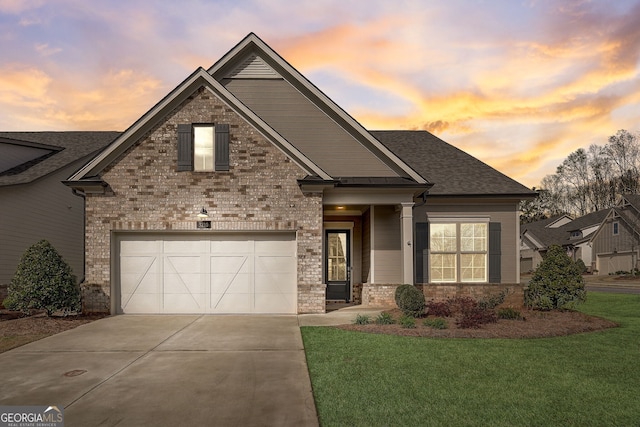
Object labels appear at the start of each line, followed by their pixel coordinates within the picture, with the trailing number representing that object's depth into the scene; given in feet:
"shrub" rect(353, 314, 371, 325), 38.19
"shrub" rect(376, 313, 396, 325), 38.04
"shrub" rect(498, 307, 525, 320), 39.58
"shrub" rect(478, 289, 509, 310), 44.32
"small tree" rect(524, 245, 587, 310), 43.04
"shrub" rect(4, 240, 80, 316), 39.55
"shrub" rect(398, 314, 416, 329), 36.28
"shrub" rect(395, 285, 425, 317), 40.91
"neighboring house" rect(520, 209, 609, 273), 191.83
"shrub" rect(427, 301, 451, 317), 41.26
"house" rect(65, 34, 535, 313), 44.65
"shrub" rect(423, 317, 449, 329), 35.73
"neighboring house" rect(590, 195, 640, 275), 156.25
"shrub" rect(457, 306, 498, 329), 36.04
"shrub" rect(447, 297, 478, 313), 39.03
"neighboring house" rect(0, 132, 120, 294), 52.75
